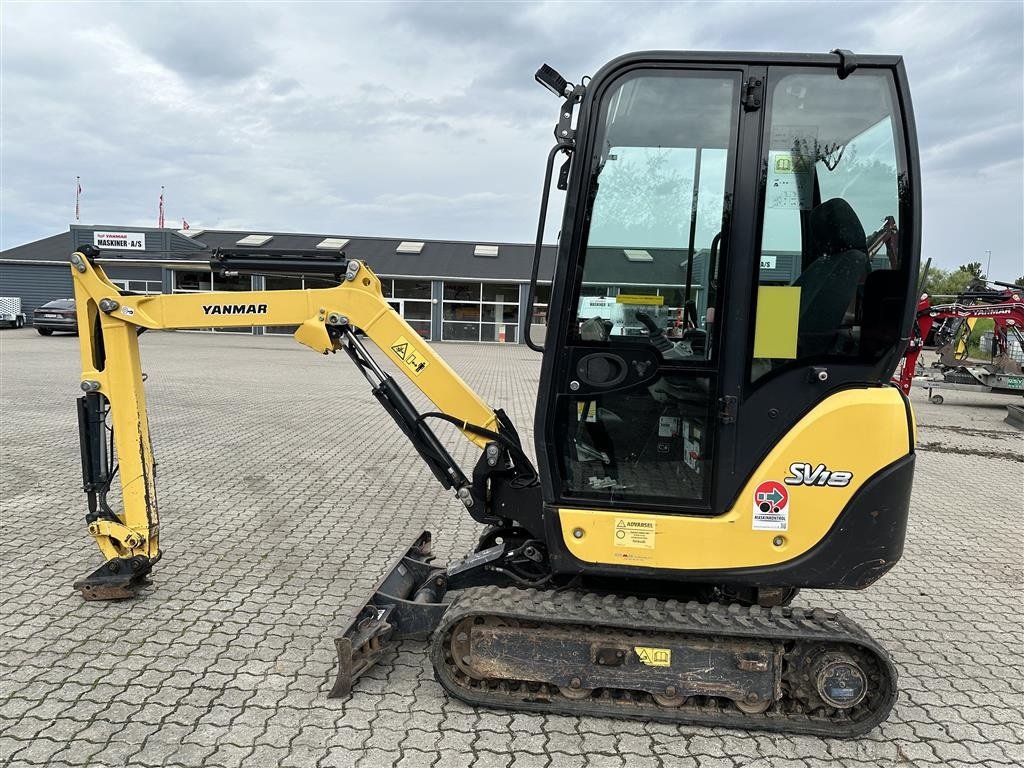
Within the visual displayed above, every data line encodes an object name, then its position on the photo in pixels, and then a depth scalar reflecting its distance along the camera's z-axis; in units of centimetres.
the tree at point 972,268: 6779
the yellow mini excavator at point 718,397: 300
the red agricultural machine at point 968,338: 1354
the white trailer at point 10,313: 2969
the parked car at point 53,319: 2598
